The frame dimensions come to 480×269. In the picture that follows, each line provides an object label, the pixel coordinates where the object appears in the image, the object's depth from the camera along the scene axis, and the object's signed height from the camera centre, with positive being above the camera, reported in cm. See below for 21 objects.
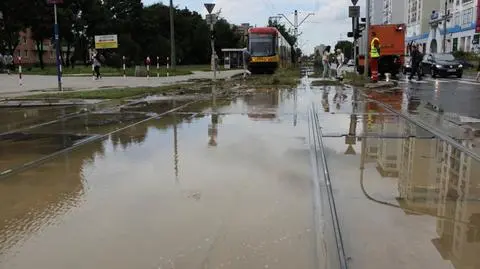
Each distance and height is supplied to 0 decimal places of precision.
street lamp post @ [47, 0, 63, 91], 1903 +56
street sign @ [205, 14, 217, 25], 2486 +218
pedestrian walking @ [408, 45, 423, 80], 2791 +37
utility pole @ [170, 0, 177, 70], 4182 +169
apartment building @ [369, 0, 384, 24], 16562 +1667
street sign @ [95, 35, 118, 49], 4516 +198
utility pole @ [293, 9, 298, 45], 7504 +612
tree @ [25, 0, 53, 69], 6091 +540
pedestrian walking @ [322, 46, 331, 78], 3012 +28
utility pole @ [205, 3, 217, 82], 2442 +223
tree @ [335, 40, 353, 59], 12556 +466
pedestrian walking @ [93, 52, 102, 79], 3130 +0
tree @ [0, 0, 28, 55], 5899 +515
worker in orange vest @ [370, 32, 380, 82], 2247 +34
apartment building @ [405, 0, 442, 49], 11294 +1010
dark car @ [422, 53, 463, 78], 3256 -6
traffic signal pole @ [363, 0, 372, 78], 2477 +112
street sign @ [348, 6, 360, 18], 2378 +240
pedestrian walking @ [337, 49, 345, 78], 2910 +22
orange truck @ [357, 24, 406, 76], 3147 +124
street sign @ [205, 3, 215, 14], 2439 +265
